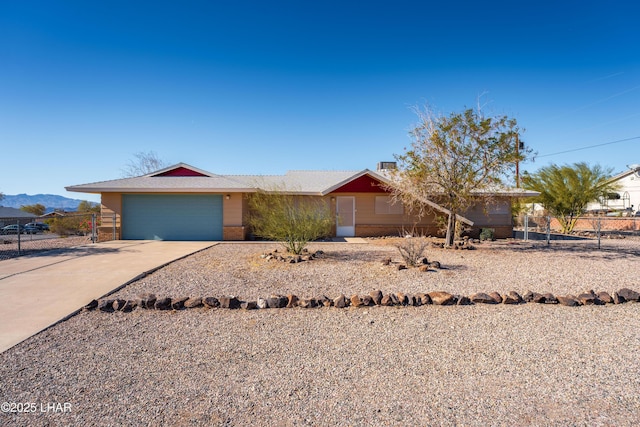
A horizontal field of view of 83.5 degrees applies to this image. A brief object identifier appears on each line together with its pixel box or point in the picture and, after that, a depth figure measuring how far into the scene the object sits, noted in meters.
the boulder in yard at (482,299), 6.32
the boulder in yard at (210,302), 6.11
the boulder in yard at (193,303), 6.10
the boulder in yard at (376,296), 6.24
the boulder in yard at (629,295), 6.51
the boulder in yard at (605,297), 6.41
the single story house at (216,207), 16.38
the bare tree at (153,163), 43.59
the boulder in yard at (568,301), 6.20
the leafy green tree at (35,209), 49.52
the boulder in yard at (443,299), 6.23
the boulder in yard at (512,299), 6.31
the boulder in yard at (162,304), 6.00
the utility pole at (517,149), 12.26
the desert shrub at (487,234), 16.89
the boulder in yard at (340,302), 6.10
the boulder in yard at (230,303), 6.08
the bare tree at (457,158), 12.30
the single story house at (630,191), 32.73
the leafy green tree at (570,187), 21.53
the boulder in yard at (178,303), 6.05
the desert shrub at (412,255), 9.24
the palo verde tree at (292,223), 10.71
